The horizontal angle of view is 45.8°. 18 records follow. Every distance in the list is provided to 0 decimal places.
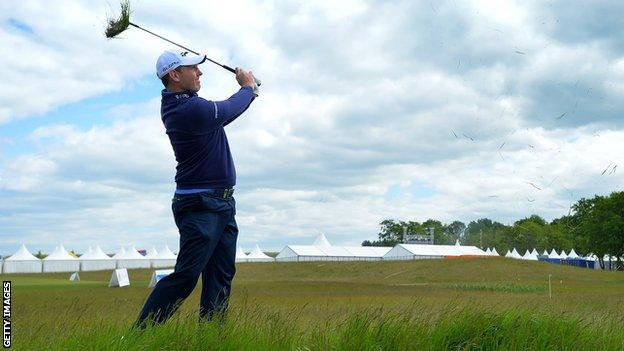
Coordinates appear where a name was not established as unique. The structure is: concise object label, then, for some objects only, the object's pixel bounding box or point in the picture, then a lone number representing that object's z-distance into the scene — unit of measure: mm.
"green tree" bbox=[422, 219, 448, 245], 196500
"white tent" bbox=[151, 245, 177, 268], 79562
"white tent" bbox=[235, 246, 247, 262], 89156
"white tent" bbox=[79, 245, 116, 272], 74875
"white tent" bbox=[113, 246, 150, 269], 76875
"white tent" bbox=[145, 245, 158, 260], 79419
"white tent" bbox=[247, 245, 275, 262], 90062
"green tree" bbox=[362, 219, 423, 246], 186000
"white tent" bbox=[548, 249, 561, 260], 118875
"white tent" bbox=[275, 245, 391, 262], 88625
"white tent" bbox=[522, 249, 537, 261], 110338
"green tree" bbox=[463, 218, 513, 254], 167325
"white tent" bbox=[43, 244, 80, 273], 71625
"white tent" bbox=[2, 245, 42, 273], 69562
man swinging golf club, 5766
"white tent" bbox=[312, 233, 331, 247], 94938
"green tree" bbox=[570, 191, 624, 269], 91000
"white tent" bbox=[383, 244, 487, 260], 88562
